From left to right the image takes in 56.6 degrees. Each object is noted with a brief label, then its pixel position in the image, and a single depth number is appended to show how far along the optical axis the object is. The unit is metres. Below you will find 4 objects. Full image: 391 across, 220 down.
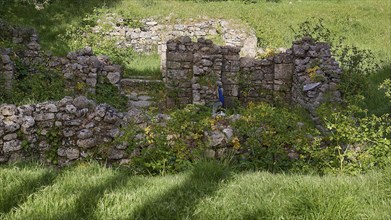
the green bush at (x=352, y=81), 8.55
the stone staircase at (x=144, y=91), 10.86
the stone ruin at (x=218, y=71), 9.13
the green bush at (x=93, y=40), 15.04
